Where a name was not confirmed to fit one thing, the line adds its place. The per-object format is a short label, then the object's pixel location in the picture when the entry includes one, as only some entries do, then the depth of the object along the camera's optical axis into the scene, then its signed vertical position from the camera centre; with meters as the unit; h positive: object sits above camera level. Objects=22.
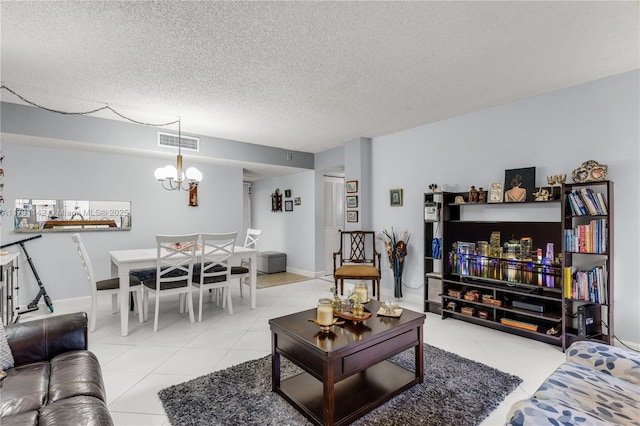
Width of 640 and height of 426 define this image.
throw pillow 1.62 -0.72
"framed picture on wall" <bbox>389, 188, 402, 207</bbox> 4.59 +0.24
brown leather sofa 1.25 -0.79
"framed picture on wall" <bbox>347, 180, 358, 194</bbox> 5.06 +0.45
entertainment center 2.75 -0.51
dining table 3.19 -0.55
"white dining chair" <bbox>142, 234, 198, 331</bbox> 3.36 -0.67
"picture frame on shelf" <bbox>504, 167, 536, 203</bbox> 3.21 +0.29
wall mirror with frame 4.04 +0.00
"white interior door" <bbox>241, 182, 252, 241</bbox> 8.00 +0.24
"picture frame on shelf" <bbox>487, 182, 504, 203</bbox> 3.37 +0.23
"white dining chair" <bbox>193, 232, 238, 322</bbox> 3.65 -0.67
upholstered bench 6.55 -1.01
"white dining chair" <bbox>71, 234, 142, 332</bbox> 3.29 -0.78
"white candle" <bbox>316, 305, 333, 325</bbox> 2.02 -0.65
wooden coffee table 1.76 -0.89
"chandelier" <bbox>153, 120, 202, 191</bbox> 3.84 +0.52
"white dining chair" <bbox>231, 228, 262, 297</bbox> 4.18 -0.74
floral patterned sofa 1.17 -0.81
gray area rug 1.85 -1.20
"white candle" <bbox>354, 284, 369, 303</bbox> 2.41 -0.60
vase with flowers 4.41 -0.60
